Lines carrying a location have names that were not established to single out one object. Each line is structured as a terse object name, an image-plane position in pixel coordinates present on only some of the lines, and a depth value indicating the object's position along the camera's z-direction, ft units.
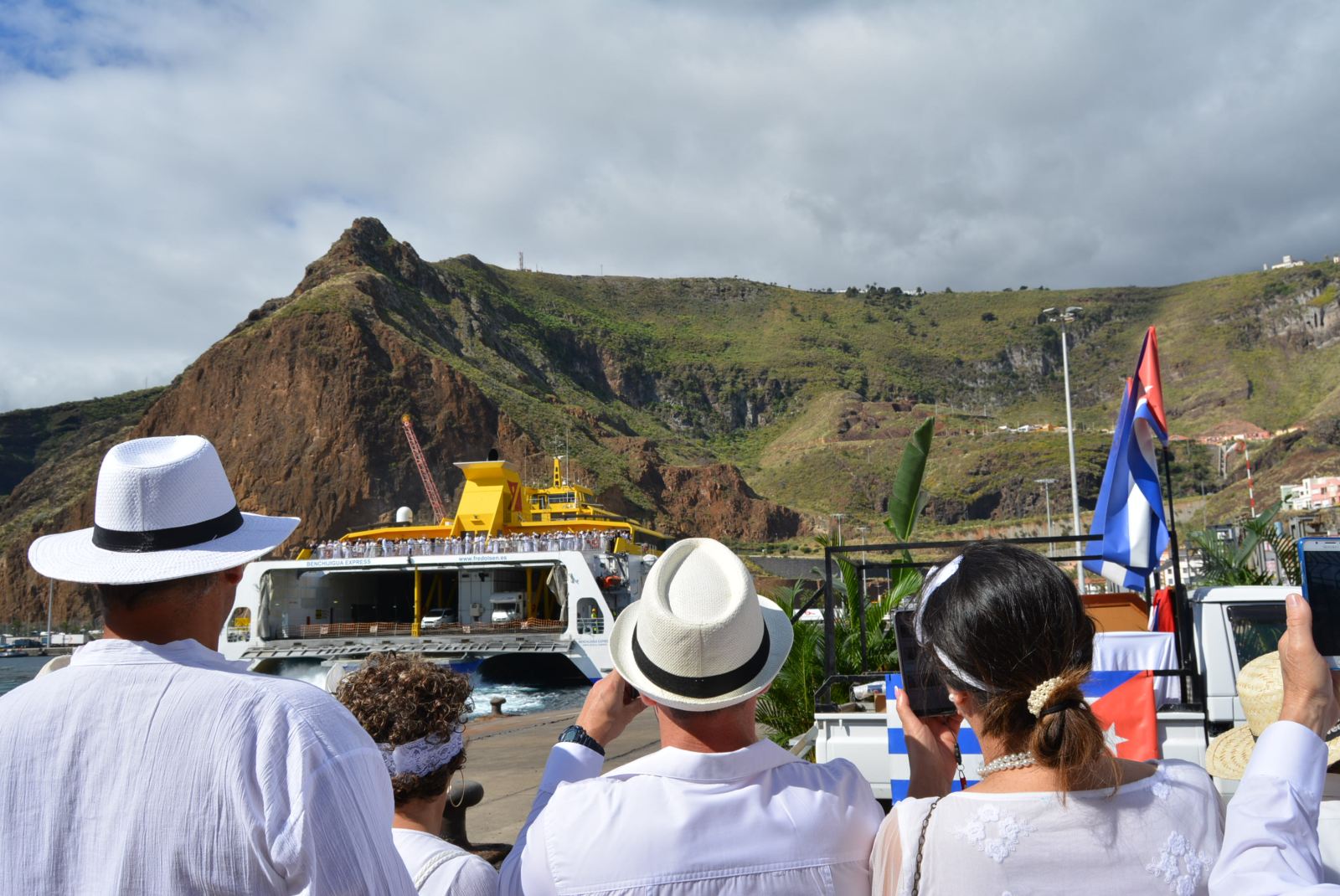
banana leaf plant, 33.42
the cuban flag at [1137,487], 25.77
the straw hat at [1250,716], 8.38
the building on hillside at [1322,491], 189.03
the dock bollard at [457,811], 8.73
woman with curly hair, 7.46
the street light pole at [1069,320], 73.26
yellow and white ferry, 84.23
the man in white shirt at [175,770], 5.46
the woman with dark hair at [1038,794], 5.64
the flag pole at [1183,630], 18.81
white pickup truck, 19.98
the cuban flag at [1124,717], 17.10
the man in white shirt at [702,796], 6.09
